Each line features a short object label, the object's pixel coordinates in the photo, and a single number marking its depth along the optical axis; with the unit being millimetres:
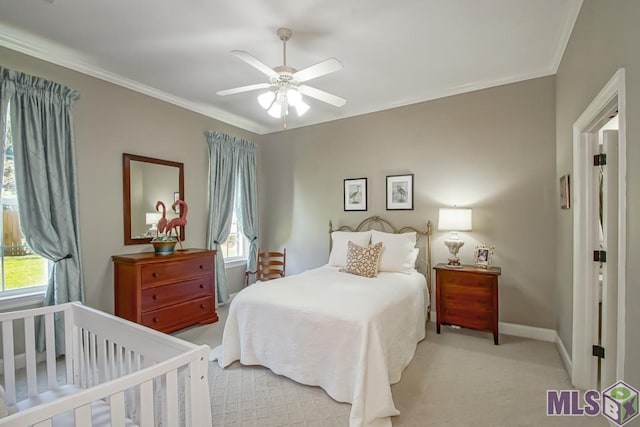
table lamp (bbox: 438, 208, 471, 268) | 3271
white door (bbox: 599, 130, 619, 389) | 1920
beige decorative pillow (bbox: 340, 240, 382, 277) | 3281
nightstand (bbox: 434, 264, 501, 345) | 3049
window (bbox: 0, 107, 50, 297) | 2584
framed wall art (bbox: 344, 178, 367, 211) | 4289
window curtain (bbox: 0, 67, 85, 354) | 2545
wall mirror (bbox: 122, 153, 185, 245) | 3371
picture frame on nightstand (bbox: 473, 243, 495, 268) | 3241
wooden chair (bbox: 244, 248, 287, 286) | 4531
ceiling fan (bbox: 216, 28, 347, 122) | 2179
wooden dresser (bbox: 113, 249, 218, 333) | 3012
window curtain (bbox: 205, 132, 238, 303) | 4273
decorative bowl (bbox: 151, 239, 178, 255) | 3340
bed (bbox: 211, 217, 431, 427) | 1953
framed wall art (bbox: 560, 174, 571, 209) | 2532
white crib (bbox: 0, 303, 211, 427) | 944
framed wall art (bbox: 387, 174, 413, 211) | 3928
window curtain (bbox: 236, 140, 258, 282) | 4836
